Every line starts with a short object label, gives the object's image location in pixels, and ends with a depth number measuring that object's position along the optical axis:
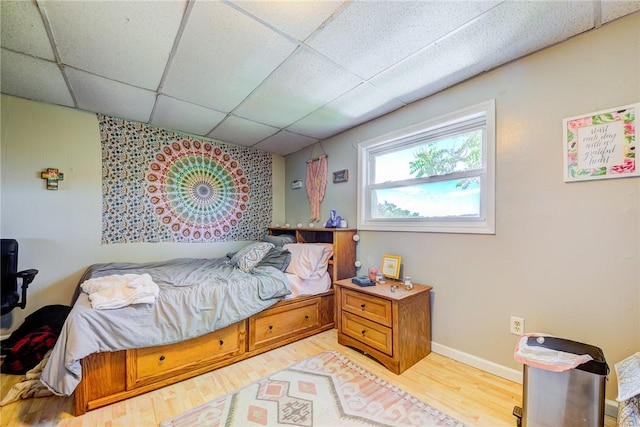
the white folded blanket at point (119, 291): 1.63
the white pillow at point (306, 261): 2.60
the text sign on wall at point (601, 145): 1.40
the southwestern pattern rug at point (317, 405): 1.45
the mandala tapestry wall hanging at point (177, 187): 2.83
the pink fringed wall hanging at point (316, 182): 3.42
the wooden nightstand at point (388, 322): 1.94
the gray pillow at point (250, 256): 2.69
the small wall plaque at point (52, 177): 2.49
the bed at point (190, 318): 1.52
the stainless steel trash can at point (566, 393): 1.21
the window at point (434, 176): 2.01
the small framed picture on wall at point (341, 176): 3.10
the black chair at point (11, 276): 1.97
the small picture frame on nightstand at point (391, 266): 2.43
